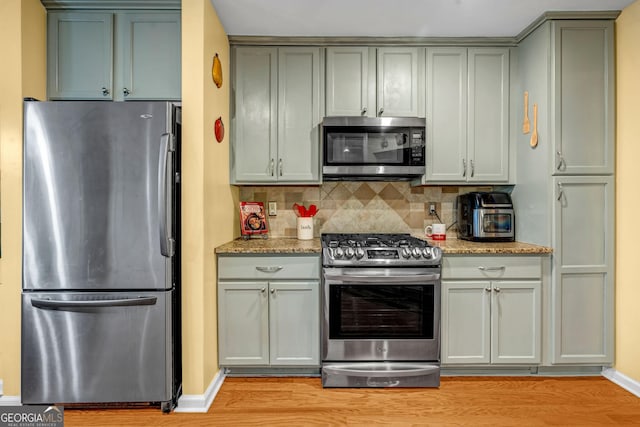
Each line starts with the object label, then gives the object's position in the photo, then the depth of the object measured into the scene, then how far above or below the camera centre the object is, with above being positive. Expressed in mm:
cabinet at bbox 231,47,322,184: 2818 +758
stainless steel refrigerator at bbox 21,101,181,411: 2031 -162
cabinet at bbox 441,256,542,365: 2484 -623
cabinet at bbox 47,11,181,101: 2432 +1073
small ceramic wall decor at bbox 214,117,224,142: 2449 +568
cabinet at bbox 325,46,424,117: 2834 +1053
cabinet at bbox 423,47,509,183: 2834 +871
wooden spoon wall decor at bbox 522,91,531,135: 2676 +700
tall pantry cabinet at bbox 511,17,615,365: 2469 +147
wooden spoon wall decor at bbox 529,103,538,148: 2596 +598
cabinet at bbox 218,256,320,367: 2475 -704
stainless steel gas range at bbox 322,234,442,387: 2426 -722
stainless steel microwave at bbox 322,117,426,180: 2730 +484
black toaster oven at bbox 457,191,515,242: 2816 -46
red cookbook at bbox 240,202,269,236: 2936 -67
